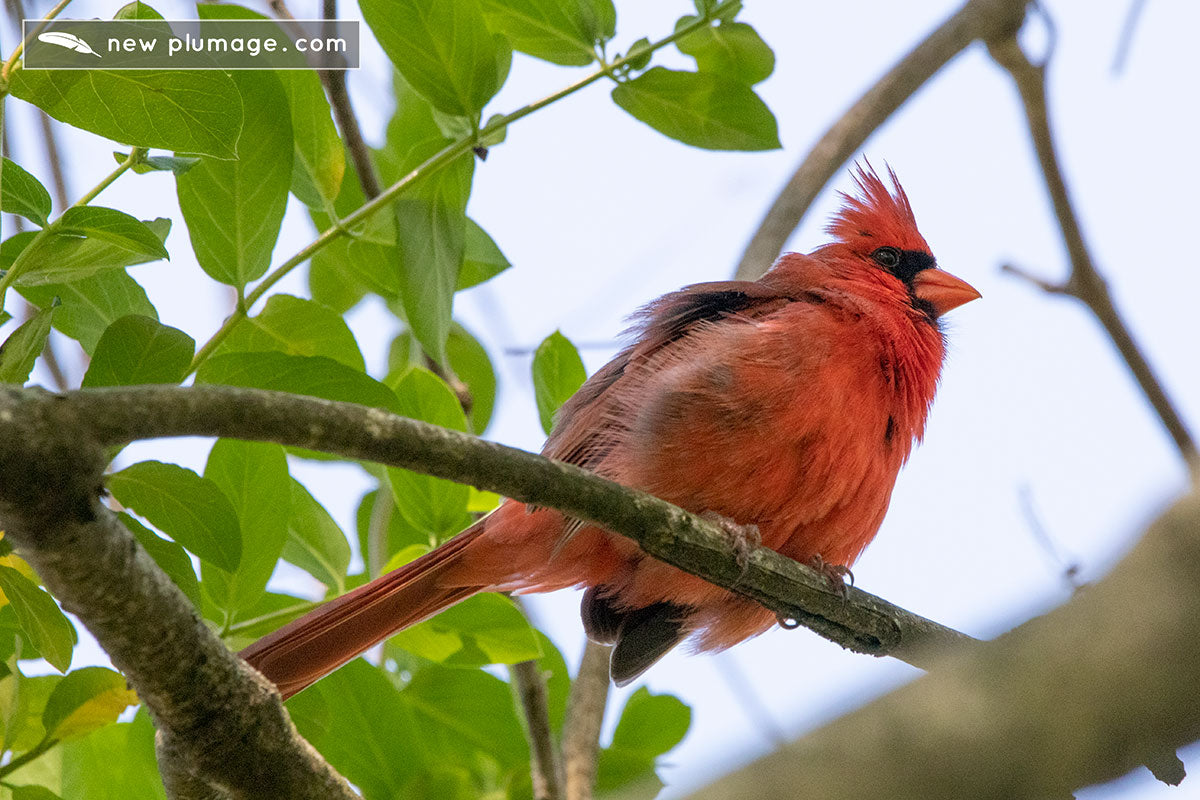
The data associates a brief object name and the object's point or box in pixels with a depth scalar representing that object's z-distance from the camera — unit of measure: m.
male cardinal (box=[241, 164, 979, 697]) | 5.42
